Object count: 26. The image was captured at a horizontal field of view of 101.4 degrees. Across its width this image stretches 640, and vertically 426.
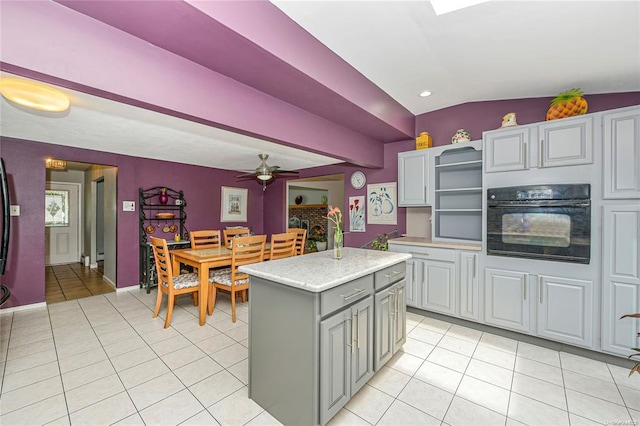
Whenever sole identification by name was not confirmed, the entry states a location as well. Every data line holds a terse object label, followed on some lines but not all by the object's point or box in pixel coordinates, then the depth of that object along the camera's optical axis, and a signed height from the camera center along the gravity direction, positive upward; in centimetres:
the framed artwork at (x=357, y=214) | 442 -6
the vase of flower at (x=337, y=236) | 223 -22
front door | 591 -28
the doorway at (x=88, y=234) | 442 -51
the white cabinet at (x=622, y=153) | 206 +46
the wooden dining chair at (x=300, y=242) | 407 -50
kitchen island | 145 -76
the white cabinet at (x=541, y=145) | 227 +62
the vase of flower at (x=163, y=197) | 466 +24
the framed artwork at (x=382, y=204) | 401 +10
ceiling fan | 380 +57
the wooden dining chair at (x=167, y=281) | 291 -83
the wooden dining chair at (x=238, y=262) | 311 -64
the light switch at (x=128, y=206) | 430 +8
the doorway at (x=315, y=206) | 814 +15
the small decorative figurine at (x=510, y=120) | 273 +95
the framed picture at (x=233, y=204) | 576 +15
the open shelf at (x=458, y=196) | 325 +19
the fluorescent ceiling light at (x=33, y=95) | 145 +68
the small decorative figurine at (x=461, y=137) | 313 +89
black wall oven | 226 -11
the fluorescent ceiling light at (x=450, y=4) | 158 +125
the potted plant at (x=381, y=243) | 370 -48
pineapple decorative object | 236 +97
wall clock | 441 +53
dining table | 297 -62
